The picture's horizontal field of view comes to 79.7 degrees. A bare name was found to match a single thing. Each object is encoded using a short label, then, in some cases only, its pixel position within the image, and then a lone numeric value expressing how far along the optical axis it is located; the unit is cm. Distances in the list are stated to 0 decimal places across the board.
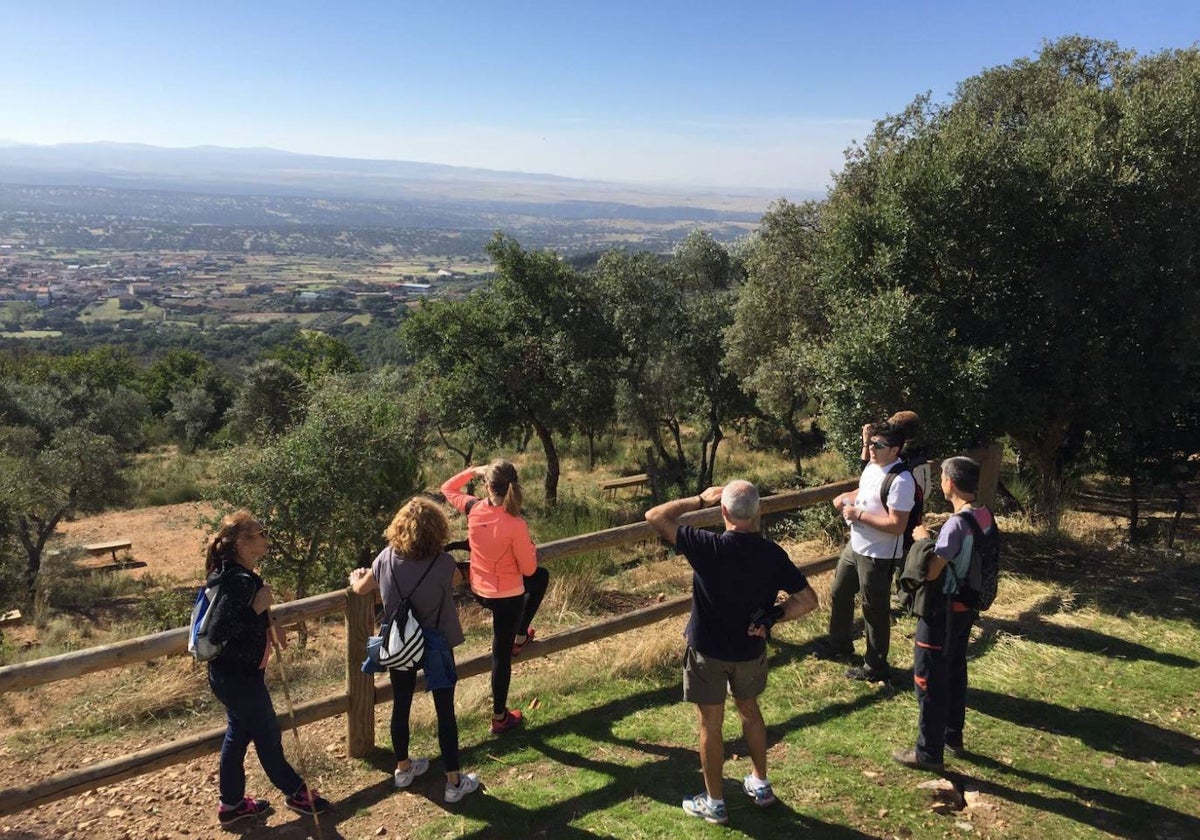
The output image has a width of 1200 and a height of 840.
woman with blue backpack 369
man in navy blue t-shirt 350
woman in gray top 399
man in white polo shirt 480
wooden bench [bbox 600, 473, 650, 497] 2108
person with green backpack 409
